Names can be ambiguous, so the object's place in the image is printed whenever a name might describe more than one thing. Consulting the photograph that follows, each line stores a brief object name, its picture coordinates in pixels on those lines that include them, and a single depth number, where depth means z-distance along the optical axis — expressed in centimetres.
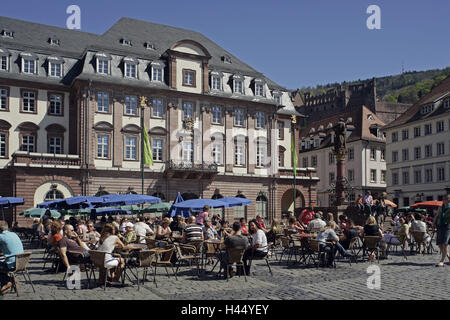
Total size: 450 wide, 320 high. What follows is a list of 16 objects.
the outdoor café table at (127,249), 1275
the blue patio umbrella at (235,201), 2406
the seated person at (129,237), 1536
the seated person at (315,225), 1831
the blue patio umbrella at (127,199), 2253
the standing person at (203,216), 2076
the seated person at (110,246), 1181
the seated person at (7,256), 1087
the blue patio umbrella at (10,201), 2661
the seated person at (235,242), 1294
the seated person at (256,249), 1377
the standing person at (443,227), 1503
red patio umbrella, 3215
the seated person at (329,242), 1489
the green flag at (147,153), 3691
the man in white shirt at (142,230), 1758
